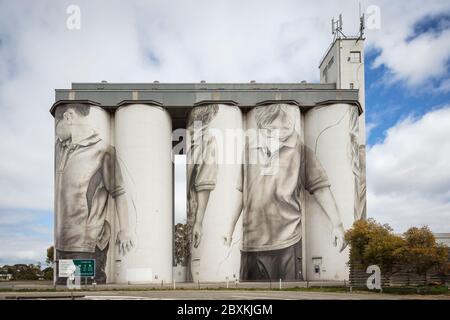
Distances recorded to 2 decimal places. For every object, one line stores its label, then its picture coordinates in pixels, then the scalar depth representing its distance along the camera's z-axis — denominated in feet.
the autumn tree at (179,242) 336.47
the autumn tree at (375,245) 168.66
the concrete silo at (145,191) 228.22
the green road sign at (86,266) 178.19
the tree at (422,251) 162.30
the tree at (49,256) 332.70
